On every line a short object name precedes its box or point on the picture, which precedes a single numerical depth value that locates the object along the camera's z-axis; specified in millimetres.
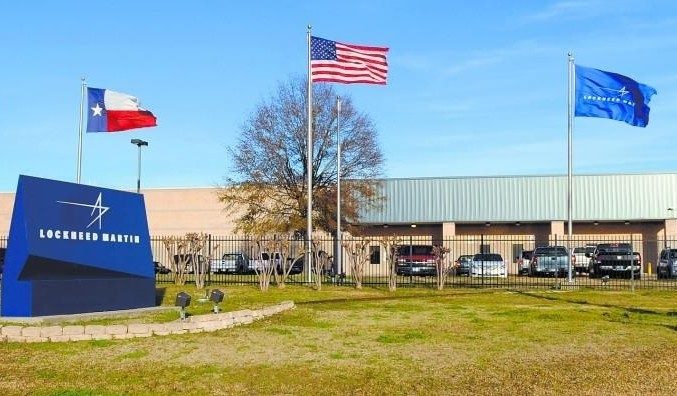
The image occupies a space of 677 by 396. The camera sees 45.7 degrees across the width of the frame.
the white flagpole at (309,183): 28172
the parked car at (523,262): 44331
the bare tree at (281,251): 26750
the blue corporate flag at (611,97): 29359
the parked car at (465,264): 39562
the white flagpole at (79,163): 31422
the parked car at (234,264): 43812
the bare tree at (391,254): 26984
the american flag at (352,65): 27109
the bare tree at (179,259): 28878
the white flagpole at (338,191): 35369
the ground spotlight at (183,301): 14438
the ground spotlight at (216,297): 15612
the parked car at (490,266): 38688
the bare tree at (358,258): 27484
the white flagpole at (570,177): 29858
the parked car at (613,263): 38594
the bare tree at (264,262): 26031
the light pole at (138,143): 41938
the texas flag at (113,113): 30047
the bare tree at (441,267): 27594
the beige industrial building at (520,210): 49562
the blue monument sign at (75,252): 14922
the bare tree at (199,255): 28078
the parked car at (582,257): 43919
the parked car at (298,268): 44894
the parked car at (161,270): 40469
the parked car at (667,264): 38000
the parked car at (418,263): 38312
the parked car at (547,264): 39969
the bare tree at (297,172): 43312
